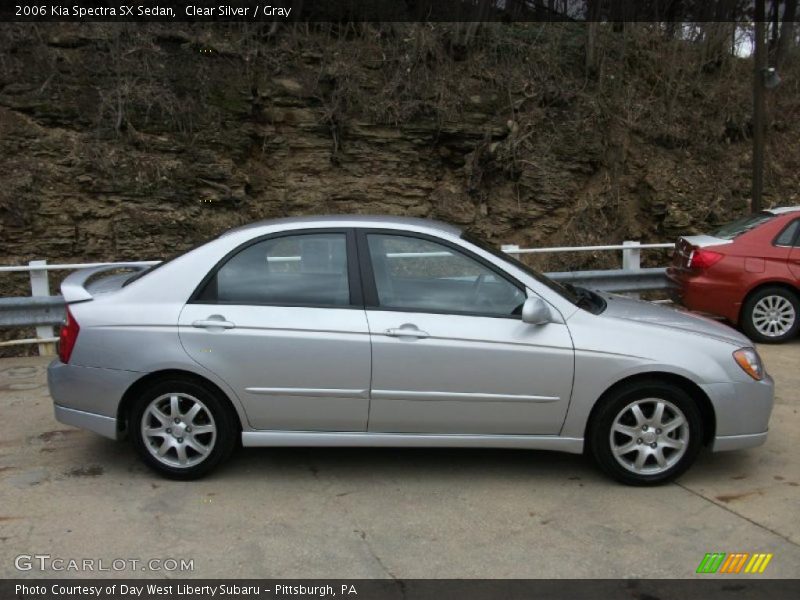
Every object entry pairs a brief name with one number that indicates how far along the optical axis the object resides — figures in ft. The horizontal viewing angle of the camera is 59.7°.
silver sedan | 13.15
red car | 25.17
